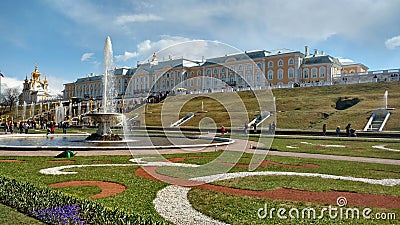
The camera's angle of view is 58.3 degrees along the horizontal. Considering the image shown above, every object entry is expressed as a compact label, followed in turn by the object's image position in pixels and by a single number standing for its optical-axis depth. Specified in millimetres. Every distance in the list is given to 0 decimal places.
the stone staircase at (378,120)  35000
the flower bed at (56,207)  5688
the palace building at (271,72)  77125
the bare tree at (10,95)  108681
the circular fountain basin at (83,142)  17766
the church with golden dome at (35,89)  125562
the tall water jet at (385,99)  43375
